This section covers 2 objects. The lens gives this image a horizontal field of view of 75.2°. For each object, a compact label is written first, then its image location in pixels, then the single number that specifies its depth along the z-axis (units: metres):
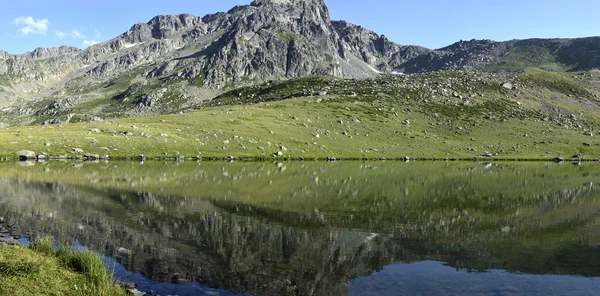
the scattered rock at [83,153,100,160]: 94.75
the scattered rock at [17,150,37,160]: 90.19
